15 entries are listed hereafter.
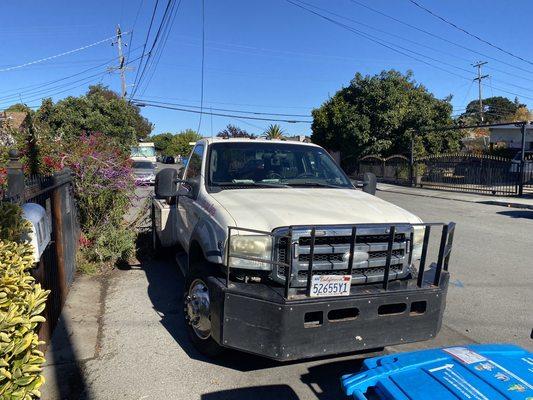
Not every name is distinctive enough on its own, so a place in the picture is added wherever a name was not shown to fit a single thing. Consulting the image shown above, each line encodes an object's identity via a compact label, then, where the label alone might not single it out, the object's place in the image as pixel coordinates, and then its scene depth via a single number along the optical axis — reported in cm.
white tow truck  323
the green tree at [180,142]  8059
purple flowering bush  703
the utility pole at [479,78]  5791
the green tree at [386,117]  3019
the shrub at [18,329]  212
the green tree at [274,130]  3459
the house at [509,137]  3309
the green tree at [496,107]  7431
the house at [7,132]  805
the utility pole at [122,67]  4306
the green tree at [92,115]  2474
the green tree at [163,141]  9050
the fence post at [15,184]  386
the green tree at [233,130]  3099
